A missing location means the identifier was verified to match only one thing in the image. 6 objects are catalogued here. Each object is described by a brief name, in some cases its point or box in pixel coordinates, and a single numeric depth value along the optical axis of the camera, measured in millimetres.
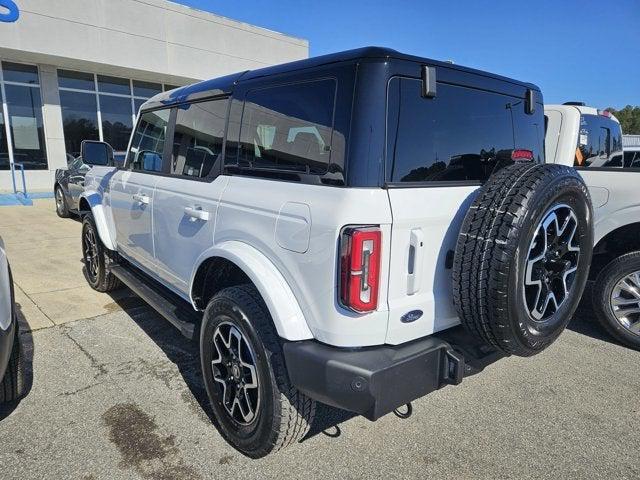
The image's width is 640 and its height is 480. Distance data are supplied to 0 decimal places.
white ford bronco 1879
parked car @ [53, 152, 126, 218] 8867
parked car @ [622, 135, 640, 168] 5543
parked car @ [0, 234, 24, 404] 2240
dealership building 12477
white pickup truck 3709
